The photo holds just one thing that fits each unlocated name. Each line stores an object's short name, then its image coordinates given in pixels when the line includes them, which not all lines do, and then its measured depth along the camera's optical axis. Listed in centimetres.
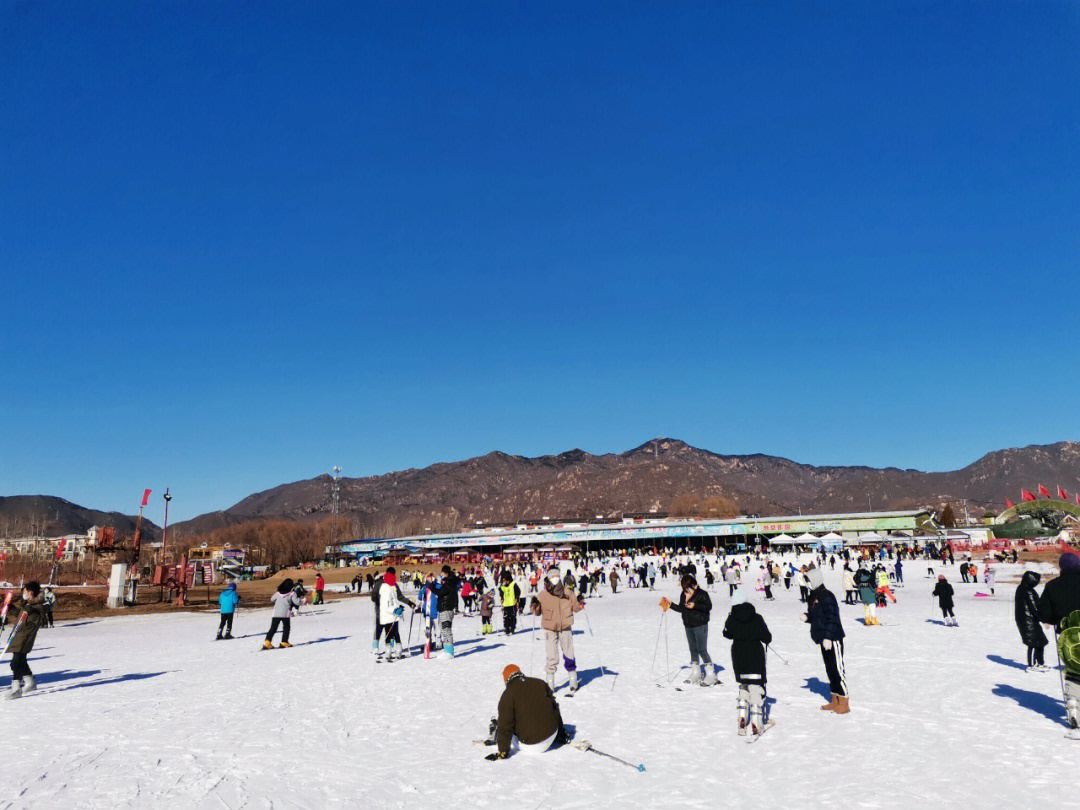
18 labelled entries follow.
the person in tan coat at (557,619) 1029
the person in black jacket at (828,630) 874
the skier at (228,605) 1962
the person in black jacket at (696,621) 1035
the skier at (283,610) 1719
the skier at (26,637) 1124
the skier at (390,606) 1425
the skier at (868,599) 1830
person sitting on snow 732
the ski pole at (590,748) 723
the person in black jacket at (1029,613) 986
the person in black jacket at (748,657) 783
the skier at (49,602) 2447
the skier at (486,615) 1883
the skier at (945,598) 1764
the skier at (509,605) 1834
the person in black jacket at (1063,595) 818
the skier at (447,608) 1450
